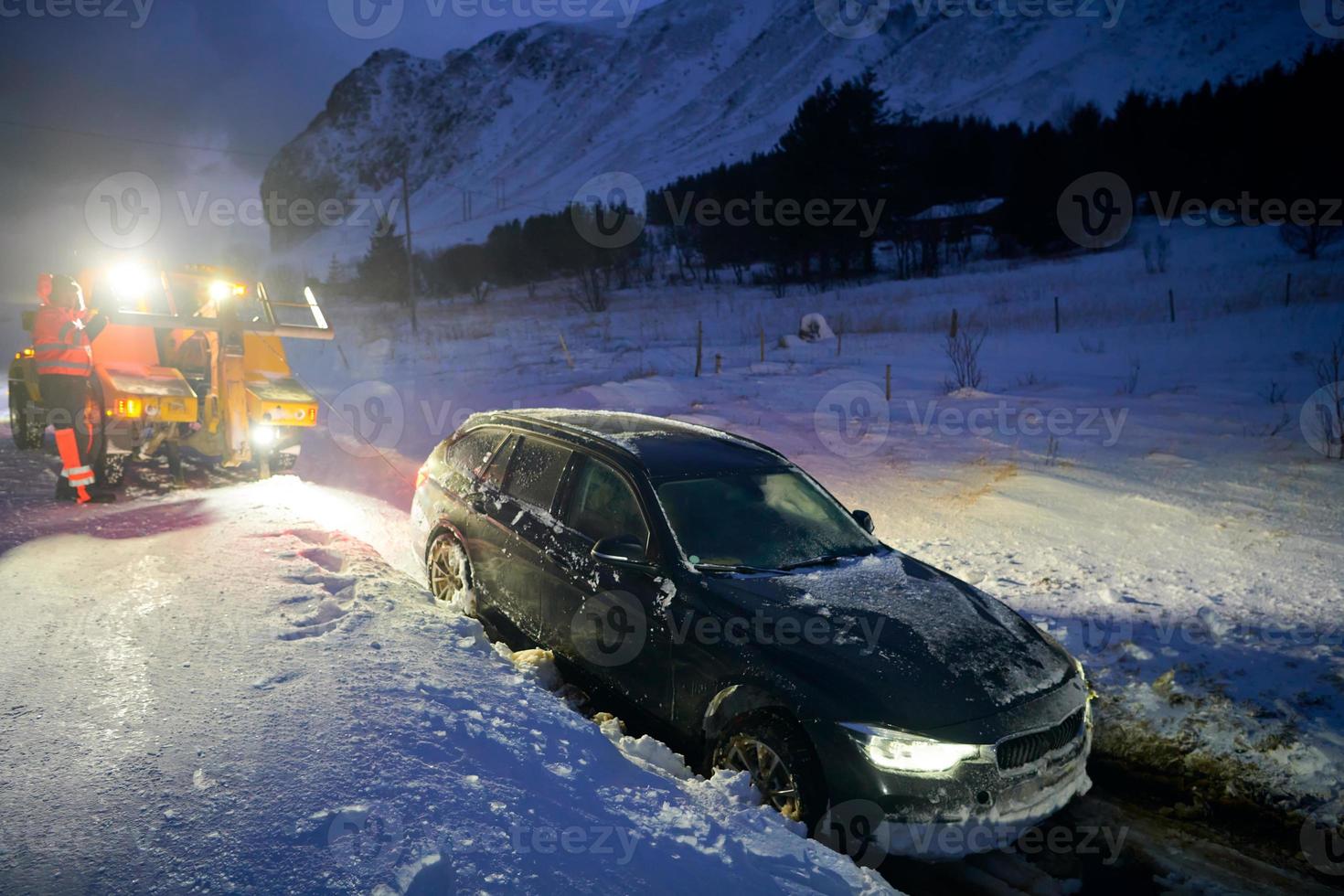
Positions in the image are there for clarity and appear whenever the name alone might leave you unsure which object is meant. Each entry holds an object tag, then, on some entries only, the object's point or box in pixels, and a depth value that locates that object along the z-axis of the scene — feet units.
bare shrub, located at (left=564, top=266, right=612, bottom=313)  138.00
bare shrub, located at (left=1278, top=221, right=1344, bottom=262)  95.61
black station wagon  10.06
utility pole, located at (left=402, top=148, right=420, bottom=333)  106.36
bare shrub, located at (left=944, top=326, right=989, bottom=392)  50.47
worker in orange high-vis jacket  24.95
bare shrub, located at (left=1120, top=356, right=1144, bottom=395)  48.08
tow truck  26.35
